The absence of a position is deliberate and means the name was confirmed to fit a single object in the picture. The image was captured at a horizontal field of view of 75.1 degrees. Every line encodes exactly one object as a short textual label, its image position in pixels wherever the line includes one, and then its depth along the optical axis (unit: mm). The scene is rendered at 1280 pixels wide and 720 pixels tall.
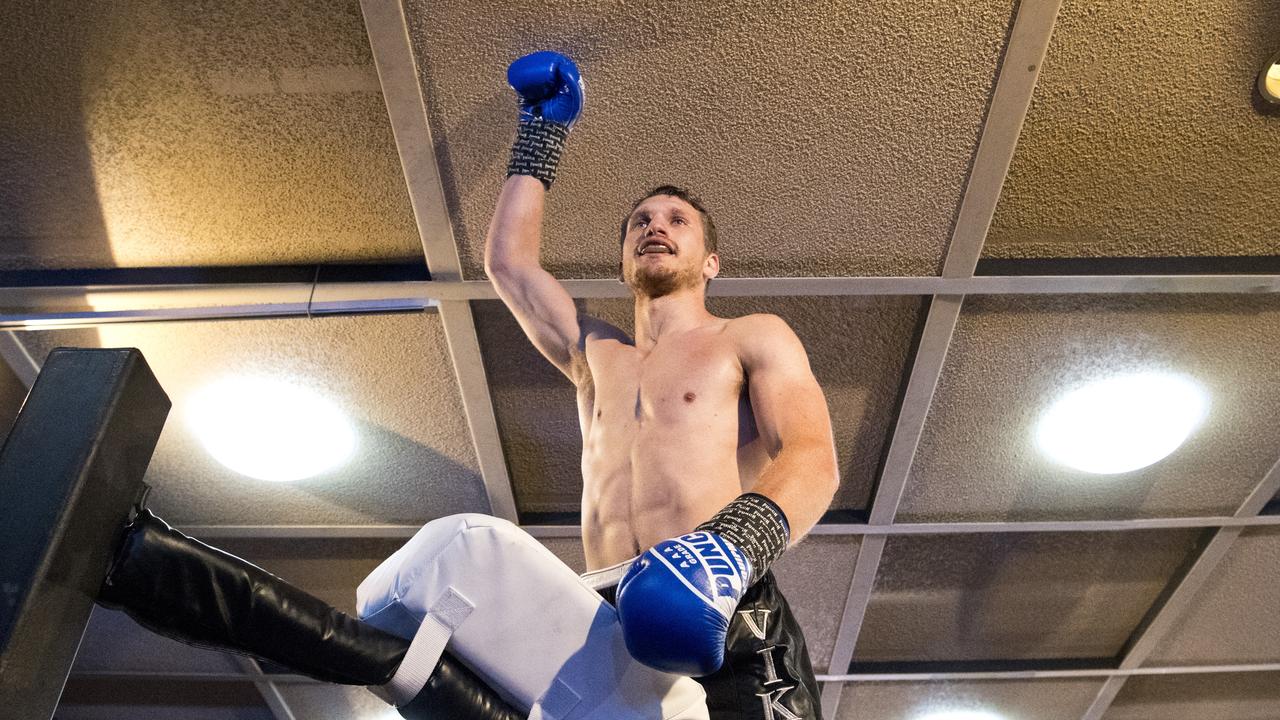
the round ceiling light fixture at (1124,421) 2496
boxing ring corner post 836
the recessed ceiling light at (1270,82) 1866
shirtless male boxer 1065
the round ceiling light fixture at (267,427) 2506
